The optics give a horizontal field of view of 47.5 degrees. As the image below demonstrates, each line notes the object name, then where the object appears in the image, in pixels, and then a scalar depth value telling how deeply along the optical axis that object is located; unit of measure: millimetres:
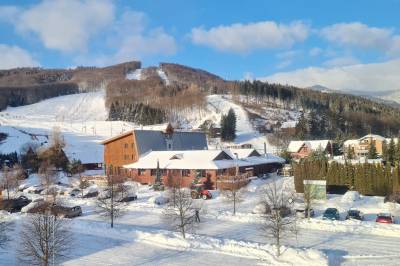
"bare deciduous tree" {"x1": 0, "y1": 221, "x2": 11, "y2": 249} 25150
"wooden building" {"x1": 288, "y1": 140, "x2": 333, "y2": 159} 84625
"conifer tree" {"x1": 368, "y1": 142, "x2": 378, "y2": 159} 75188
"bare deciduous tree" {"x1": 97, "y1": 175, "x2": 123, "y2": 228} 32875
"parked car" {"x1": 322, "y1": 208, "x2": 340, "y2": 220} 33406
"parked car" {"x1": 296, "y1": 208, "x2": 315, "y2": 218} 34219
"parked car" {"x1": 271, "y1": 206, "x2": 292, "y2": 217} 29328
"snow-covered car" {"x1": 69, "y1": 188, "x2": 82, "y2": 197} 52781
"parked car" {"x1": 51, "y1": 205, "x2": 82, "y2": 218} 37406
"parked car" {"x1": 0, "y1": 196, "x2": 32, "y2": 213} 43031
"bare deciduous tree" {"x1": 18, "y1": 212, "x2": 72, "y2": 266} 21156
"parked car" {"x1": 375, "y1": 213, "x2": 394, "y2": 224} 31302
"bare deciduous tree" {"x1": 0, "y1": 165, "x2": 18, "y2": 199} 51034
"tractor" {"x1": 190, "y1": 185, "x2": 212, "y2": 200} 45062
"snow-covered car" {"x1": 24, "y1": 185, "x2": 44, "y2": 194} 55719
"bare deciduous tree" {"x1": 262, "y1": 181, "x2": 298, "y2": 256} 24848
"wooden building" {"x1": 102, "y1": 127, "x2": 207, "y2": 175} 64812
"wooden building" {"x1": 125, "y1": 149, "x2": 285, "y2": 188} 52000
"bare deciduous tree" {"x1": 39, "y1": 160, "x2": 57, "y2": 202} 47875
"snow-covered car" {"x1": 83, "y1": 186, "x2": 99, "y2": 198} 50312
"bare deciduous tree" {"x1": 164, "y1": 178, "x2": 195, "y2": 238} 29000
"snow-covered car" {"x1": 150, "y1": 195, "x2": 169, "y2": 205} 42750
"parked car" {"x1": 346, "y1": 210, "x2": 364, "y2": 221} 33125
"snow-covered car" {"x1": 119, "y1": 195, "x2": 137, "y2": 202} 44050
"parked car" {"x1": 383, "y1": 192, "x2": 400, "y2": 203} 38281
